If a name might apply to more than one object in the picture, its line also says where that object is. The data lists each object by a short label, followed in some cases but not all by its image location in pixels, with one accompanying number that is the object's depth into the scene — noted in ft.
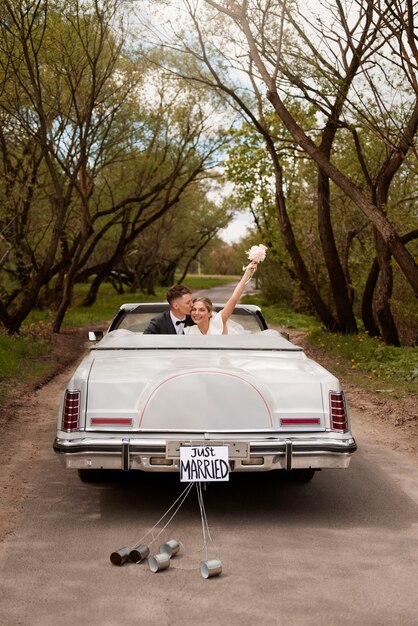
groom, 25.23
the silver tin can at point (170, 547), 15.58
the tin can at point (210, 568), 14.49
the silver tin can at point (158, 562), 14.87
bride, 24.52
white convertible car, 17.80
